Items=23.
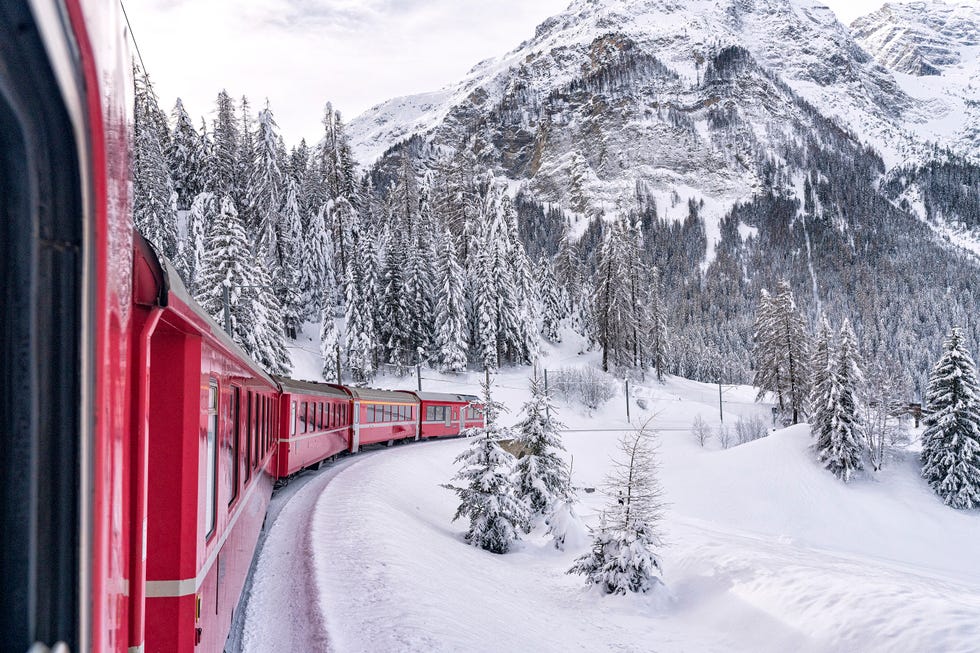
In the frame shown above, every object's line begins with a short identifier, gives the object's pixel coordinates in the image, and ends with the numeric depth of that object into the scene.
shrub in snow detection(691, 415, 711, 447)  49.19
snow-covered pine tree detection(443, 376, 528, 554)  16.73
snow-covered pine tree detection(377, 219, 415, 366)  53.56
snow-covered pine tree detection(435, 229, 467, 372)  53.56
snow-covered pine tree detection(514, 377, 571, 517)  18.83
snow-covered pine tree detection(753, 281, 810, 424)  49.16
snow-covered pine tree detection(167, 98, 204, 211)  62.12
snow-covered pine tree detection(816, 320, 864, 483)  38.06
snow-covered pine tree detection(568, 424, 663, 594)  13.97
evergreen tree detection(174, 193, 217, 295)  48.91
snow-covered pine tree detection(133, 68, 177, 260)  47.97
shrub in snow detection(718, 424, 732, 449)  50.19
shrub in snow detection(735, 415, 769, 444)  51.12
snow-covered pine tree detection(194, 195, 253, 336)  30.00
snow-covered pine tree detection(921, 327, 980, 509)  35.75
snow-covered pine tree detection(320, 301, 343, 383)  48.41
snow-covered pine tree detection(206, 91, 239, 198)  57.22
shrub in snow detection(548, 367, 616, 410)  57.06
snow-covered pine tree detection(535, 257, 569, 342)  71.38
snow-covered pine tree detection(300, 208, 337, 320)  59.03
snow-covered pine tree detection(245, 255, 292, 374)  32.66
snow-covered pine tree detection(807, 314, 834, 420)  39.69
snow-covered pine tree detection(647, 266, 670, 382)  72.46
